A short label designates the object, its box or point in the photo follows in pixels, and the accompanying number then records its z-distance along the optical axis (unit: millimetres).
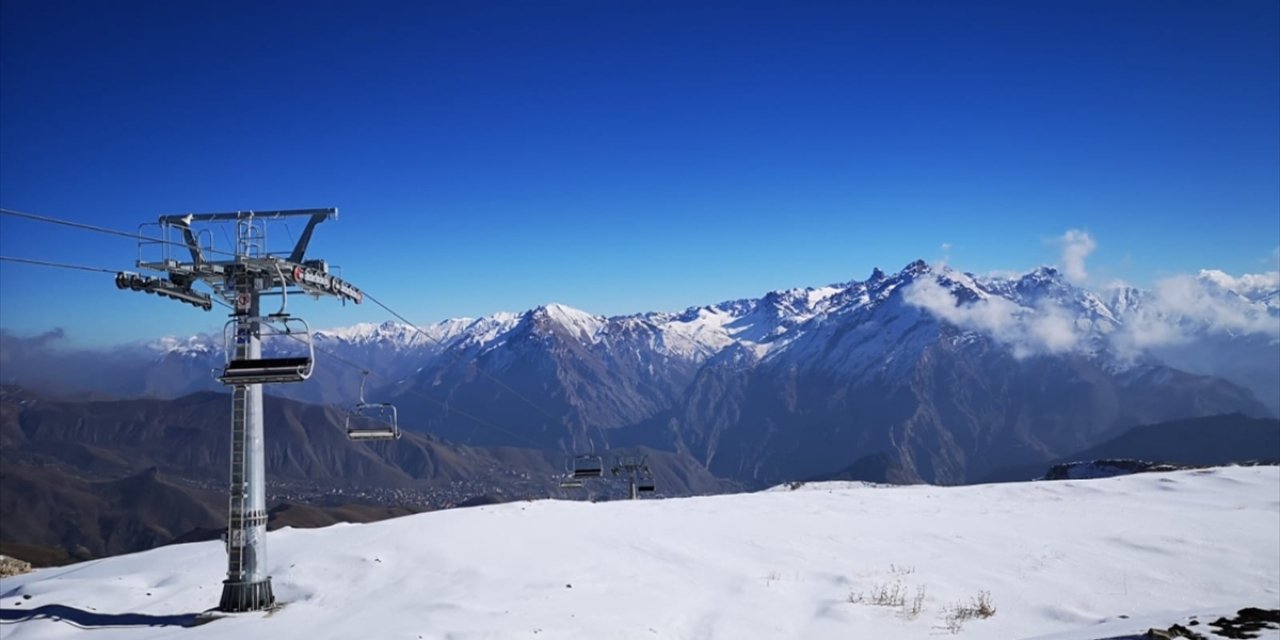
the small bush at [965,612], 16531
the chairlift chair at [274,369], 17672
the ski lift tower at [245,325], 19406
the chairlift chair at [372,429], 23841
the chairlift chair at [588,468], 43700
